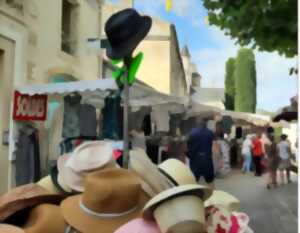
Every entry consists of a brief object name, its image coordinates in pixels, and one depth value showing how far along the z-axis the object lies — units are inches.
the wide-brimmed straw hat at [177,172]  99.2
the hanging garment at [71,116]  240.0
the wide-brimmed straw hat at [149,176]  94.5
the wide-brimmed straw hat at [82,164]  106.2
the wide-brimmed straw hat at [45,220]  94.2
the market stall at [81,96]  217.7
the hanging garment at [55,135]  277.5
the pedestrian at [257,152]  527.7
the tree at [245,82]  1422.0
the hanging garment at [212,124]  497.0
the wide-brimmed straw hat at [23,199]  96.0
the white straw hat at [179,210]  75.6
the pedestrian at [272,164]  431.8
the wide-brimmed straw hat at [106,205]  90.0
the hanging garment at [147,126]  292.8
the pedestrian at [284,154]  424.7
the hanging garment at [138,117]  287.6
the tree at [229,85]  1559.5
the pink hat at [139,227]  79.3
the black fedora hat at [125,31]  130.4
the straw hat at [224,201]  94.2
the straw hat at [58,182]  108.8
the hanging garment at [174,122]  354.1
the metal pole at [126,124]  123.1
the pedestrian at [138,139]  270.2
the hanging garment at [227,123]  580.1
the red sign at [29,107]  247.6
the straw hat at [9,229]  88.2
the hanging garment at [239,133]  686.1
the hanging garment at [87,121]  239.3
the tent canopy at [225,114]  384.5
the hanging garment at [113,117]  226.3
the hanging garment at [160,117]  297.5
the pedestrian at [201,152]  287.2
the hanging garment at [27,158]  249.9
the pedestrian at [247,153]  548.4
